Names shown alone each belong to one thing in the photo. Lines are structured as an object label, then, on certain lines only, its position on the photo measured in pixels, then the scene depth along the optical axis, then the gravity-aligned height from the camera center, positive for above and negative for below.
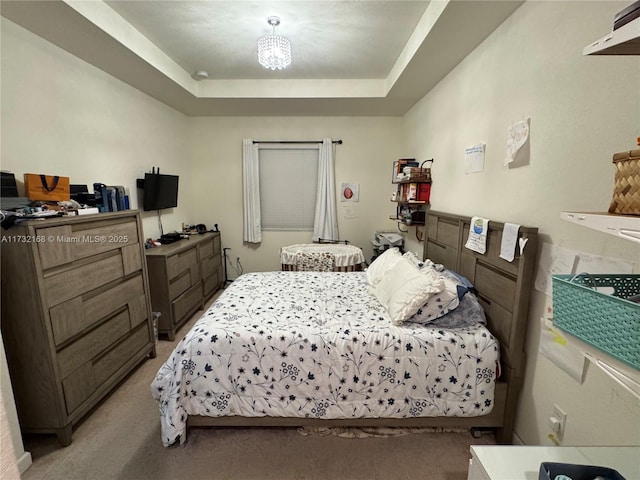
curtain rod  4.09 +0.73
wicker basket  0.71 +0.02
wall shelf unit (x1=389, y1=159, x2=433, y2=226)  2.97 +0.03
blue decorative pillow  1.78 -0.59
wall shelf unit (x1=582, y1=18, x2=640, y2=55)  0.65 +0.36
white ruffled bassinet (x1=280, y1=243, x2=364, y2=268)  3.72 -0.78
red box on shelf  2.97 +0.00
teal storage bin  0.67 -0.31
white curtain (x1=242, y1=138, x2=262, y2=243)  4.10 +0.03
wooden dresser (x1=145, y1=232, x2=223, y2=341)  2.72 -0.89
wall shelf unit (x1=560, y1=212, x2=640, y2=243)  0.67 -0.08
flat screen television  3.03 +0.02
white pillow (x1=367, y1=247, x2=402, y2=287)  2.39 -0.63
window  4.16 +0.11
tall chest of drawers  1.51 -0.71
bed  1.62 -1.02
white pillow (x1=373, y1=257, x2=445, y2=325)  1.74 -0.62
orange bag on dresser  1.73 +0.04
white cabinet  0.90 -0.87
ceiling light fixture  2.12 +1.06
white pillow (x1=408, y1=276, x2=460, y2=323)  1.73 -0.67
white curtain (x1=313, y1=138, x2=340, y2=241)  4.08 -0.09
